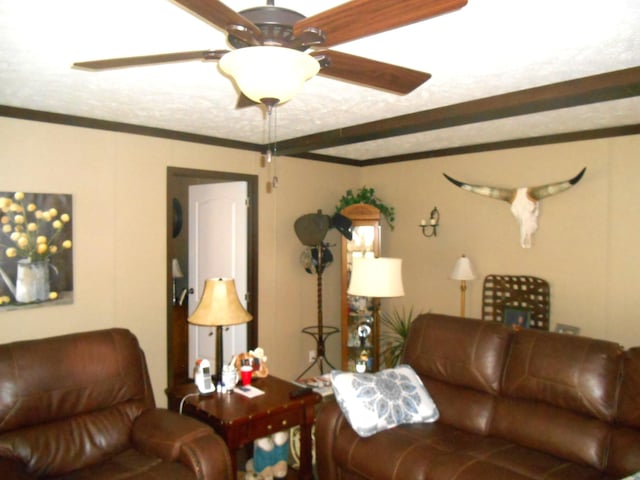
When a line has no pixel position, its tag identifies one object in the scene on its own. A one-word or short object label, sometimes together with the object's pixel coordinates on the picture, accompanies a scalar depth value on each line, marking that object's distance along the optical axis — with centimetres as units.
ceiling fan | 117
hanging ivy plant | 491
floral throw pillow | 264
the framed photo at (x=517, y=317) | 404
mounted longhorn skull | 400
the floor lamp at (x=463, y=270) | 430
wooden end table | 257
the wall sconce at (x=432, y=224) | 483
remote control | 288
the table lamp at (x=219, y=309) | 290
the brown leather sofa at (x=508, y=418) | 226
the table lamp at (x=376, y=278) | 313
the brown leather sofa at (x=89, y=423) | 227
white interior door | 444
